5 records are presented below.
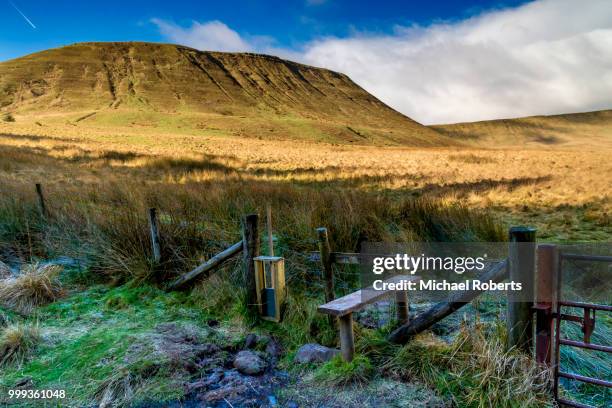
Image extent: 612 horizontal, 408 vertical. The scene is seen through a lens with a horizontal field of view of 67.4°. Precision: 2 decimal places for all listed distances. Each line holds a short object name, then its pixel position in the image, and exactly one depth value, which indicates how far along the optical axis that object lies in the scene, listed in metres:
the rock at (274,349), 4.66
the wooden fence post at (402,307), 4.27
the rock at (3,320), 5.17
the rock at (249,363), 4.29
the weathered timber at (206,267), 5.59
